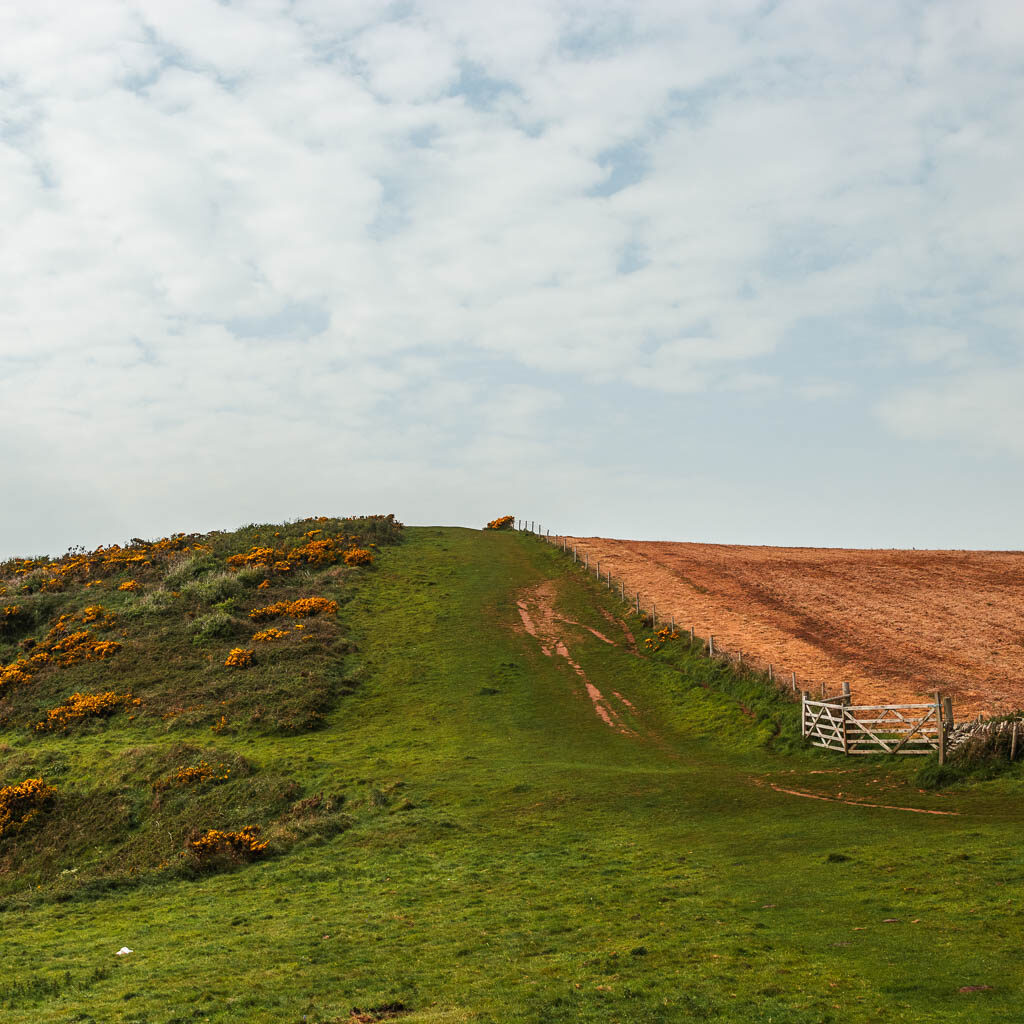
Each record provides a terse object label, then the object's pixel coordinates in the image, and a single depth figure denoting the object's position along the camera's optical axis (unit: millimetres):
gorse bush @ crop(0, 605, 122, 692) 50844
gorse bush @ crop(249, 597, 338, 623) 55656
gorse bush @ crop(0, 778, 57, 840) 33031
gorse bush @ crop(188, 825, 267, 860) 27156
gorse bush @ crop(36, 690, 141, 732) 44250
